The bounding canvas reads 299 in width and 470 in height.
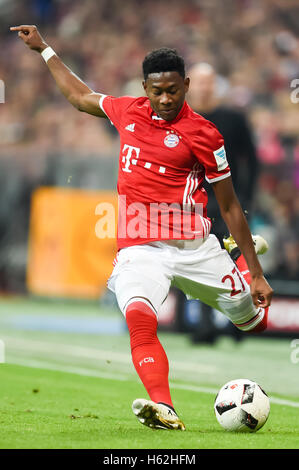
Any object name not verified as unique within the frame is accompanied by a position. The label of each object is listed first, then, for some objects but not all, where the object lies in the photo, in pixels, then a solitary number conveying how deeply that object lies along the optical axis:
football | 9.10
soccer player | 9.16
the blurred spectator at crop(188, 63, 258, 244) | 15.97
